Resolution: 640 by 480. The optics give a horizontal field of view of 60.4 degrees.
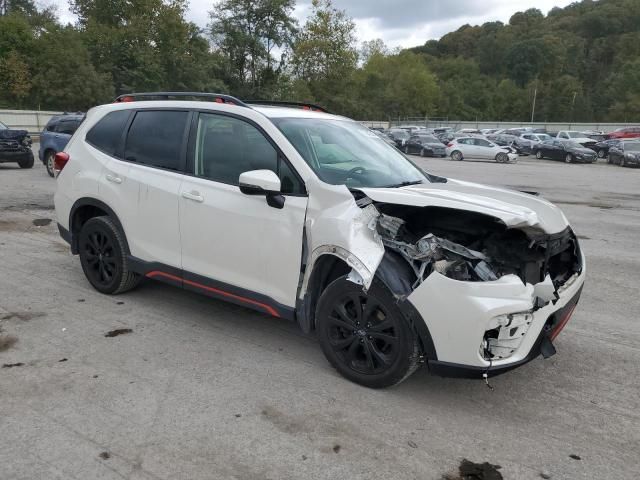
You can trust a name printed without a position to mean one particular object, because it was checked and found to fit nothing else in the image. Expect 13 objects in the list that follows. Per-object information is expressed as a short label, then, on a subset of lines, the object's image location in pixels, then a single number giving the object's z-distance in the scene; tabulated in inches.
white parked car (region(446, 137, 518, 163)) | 1227.9
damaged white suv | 126.9
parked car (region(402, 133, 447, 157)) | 1363.2
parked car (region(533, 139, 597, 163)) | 1267.2
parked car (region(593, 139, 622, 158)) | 1381.4
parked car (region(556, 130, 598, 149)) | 1445.6
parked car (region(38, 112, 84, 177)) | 584.7
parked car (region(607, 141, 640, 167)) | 1144.2
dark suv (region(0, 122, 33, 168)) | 640.4
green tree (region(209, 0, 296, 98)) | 2471.7
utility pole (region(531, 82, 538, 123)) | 4013.3
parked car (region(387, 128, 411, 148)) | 1477.6
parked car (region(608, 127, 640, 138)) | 1702.8
